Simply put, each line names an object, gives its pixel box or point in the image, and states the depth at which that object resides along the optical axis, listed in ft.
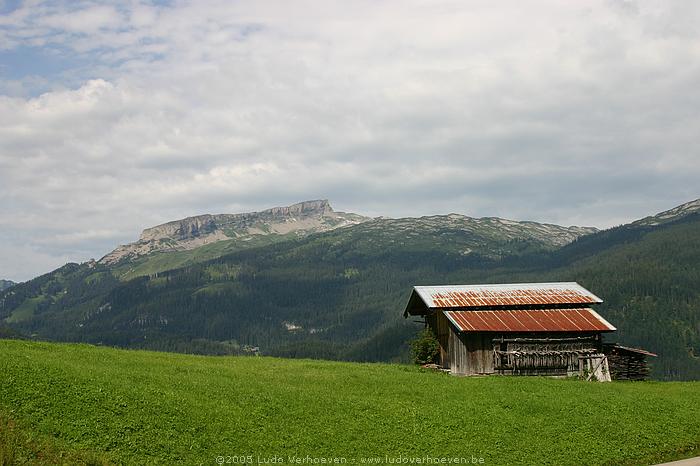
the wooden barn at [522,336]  172.24
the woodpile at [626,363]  178.19
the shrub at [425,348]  198.18
